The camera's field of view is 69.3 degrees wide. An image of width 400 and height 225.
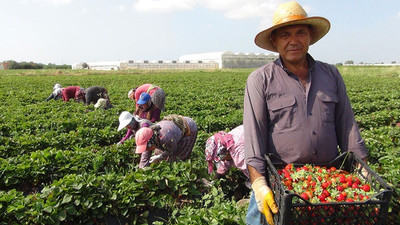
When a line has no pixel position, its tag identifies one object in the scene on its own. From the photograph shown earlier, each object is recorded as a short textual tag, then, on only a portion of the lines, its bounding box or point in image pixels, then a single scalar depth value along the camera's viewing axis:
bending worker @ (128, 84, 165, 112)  5.93
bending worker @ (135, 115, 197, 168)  3.83
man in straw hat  2.10
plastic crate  1.58
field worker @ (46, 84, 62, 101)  11.20
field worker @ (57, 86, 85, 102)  10.56
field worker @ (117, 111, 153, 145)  4.27
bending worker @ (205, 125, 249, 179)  3.48
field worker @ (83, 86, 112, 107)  9.62
